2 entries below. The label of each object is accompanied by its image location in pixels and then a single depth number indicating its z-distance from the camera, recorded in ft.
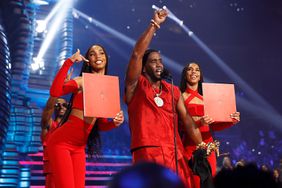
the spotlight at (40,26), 23.79
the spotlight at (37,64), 23.03
